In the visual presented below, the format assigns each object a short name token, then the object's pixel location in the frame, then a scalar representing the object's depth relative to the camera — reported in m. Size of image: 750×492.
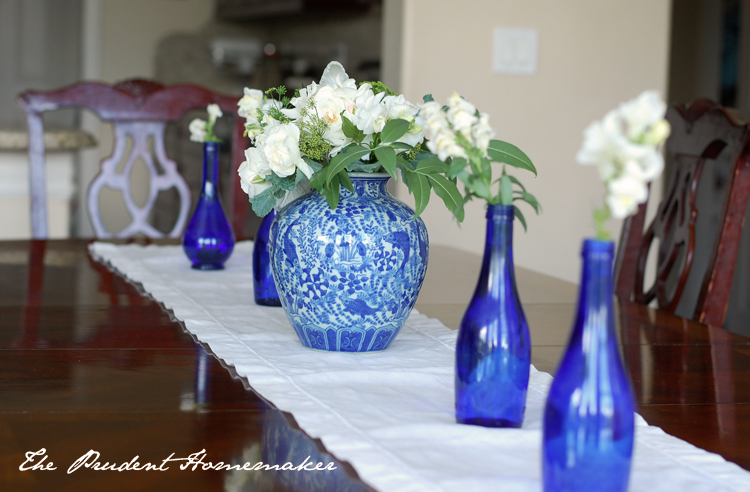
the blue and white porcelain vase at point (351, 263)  1.61
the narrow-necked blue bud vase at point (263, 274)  1.87
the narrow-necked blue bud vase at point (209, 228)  2.08
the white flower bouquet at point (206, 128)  2.09
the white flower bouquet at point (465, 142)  1.38
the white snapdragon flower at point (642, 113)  0.99
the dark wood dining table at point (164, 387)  1.39
